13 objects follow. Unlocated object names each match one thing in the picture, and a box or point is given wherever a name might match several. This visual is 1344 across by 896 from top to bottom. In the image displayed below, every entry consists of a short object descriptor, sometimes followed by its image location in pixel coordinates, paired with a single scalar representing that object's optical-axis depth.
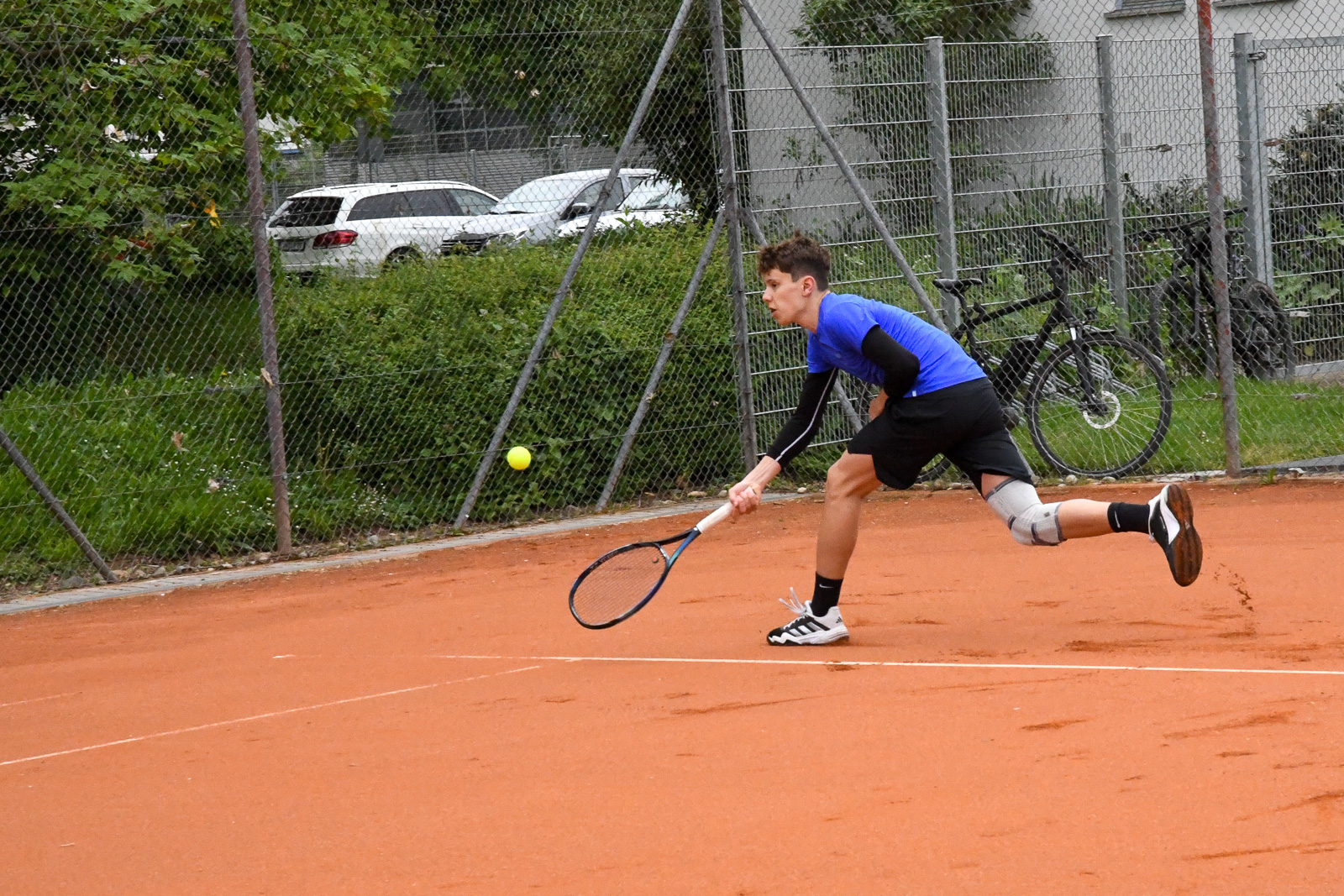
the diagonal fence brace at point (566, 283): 18.61
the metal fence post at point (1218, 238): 18.00
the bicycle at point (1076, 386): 18.37
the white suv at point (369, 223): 19.58
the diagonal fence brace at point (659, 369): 19.69
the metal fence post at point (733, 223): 19.77
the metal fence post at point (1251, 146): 21.20
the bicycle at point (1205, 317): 20.77
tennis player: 11.59
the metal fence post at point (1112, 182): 21.06
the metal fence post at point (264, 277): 17.30
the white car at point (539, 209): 21.14
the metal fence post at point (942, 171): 20.05
